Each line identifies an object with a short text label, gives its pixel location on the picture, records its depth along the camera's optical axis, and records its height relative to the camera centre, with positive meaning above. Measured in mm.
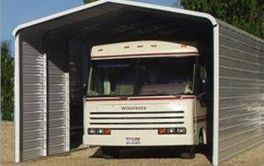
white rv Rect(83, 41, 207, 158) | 11534 -166
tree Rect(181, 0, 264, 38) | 20507 +3247
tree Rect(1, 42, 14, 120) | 19894 +185
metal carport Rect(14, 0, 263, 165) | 11878 +937
